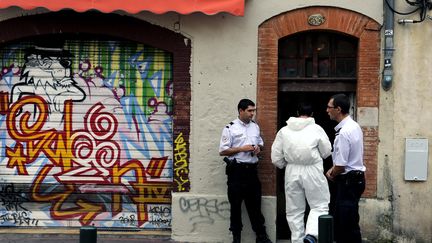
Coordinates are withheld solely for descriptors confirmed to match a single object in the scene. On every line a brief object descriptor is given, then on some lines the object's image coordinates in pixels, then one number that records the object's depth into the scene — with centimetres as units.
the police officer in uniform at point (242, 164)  862
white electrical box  896
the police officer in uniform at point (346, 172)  733
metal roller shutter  948
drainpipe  891
